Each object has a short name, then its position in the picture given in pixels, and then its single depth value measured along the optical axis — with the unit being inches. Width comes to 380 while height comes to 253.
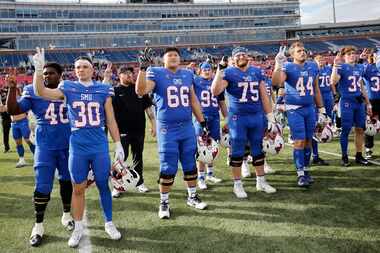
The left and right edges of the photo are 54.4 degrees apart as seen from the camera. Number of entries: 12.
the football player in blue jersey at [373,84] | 315.3
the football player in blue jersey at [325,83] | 358.9
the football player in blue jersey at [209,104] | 268.4
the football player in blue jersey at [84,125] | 165.0
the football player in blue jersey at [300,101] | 236.5
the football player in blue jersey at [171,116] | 196.5
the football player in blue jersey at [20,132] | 374.6
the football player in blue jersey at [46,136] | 180.7
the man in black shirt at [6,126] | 458.1
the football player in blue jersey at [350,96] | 277.6
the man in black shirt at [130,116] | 249.3
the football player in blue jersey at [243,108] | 222.2
